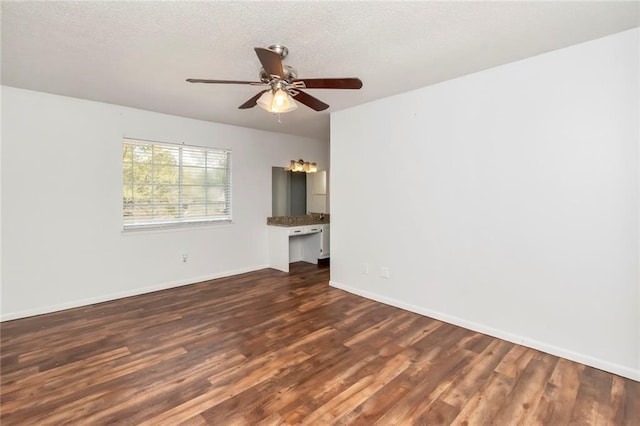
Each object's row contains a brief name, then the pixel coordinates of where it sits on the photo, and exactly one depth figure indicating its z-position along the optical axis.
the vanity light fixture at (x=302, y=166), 5.83
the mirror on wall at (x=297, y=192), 6.27
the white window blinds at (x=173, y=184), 4.24
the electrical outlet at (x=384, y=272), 3.83
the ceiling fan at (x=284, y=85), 2.18
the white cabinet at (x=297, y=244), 5.37
